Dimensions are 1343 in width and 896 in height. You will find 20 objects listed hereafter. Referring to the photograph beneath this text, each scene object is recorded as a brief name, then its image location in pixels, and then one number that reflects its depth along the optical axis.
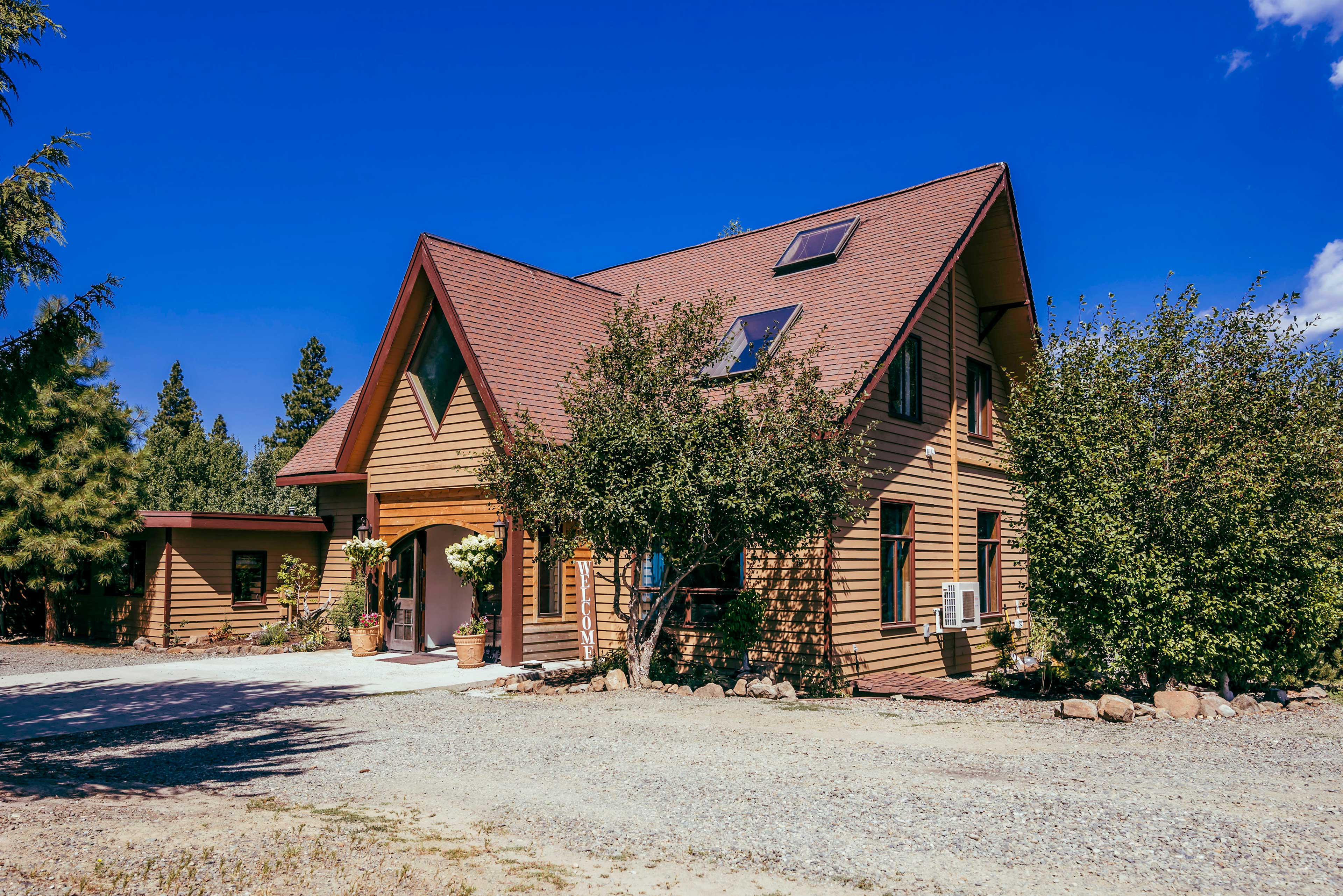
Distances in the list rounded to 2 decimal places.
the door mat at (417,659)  16.12
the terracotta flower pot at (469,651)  14.85
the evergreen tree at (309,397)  55.09
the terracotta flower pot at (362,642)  17.23
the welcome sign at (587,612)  15.66
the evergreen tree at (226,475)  35.78
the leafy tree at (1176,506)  11.53
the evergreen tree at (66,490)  19.47
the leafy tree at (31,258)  8.77
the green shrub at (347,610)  19.09
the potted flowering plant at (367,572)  16.95
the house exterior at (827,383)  14.19
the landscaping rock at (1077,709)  10.83
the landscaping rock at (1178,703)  10.97
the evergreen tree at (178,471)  36.06
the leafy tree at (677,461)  11.38
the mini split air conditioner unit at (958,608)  15.59
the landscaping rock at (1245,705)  11.40
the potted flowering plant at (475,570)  14.88
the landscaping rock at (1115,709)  10.60
